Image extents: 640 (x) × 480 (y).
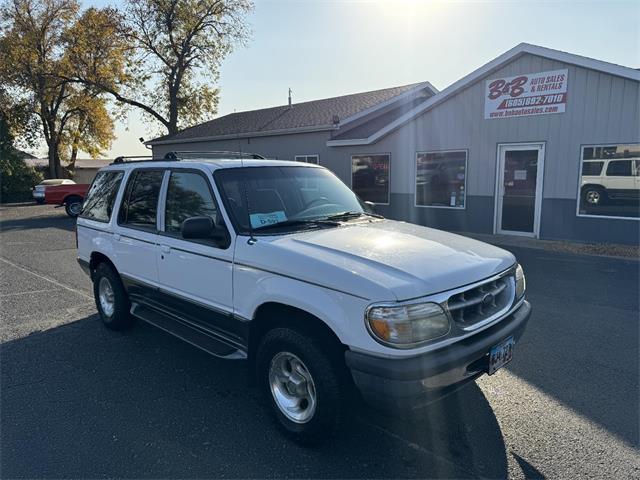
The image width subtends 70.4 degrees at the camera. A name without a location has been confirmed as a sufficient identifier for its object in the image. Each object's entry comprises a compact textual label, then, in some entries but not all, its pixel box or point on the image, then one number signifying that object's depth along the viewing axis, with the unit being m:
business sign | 10.98
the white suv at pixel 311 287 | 2.65
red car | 19.38
